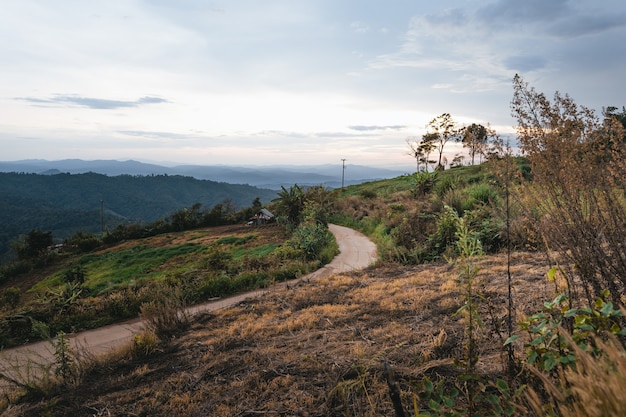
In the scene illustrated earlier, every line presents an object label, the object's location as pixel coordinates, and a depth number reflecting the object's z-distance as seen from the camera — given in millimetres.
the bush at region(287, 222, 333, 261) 10847
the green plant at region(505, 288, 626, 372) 1605
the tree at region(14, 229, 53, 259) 24500
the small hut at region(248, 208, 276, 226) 20891
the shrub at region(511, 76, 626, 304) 2328
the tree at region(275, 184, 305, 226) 17859
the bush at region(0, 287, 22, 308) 10824
